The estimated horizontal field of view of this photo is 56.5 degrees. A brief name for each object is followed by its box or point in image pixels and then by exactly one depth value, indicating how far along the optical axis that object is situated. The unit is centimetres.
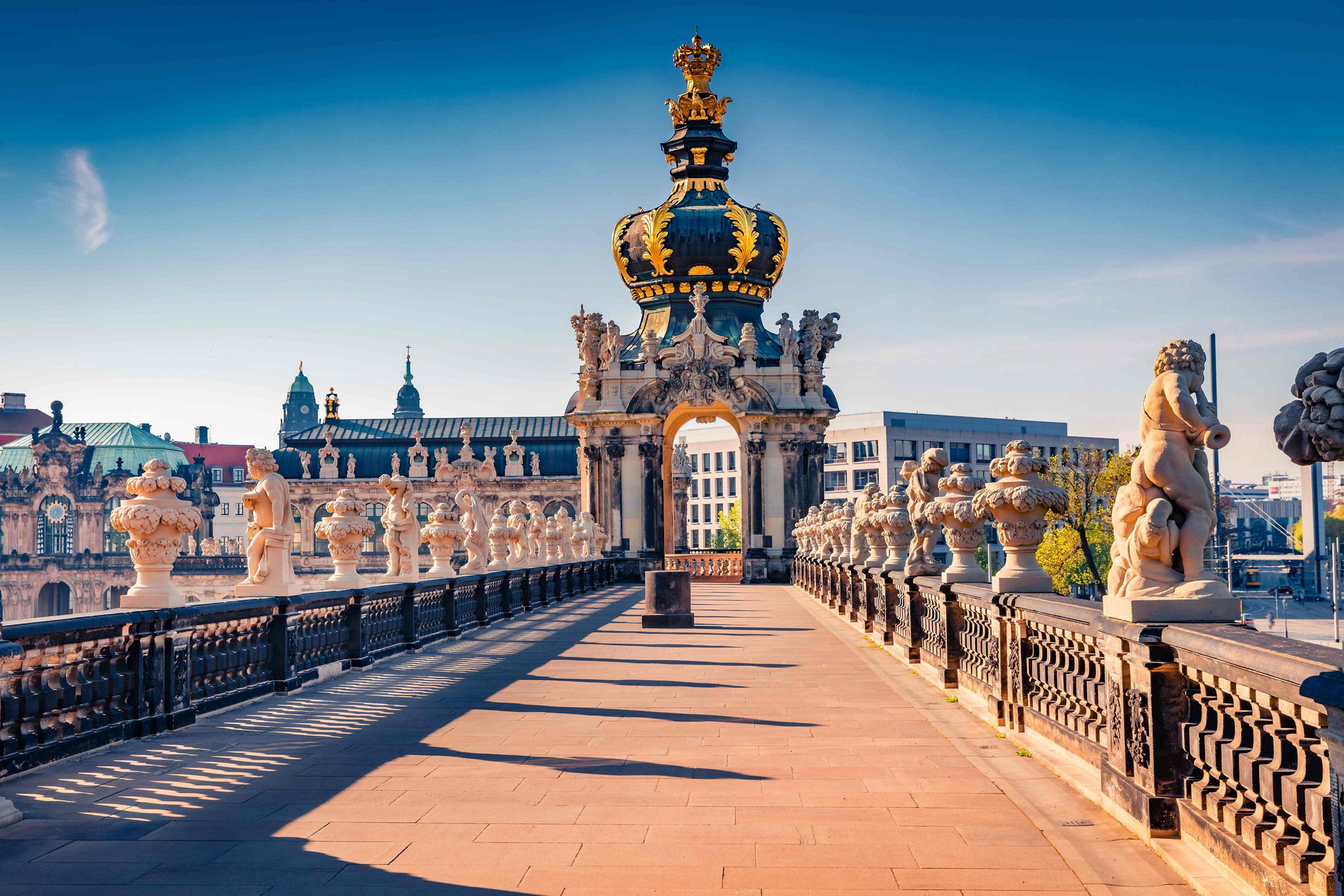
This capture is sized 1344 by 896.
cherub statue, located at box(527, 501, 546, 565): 3172
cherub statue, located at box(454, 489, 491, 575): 2480
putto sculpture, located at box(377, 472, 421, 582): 1942
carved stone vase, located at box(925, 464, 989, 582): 1281
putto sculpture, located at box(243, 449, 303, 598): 1374
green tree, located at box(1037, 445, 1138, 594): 5559
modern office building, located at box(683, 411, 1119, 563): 10281
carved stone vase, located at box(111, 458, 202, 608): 1146
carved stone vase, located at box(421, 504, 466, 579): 2158
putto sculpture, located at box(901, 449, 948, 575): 1549
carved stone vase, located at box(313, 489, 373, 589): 1625
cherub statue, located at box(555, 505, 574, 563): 3766
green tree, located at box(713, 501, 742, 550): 10462
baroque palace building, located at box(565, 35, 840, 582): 4541
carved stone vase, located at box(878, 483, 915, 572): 1809
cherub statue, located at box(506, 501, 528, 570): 2823
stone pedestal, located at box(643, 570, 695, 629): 2223
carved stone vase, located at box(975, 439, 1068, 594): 1003
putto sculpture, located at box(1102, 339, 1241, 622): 684
